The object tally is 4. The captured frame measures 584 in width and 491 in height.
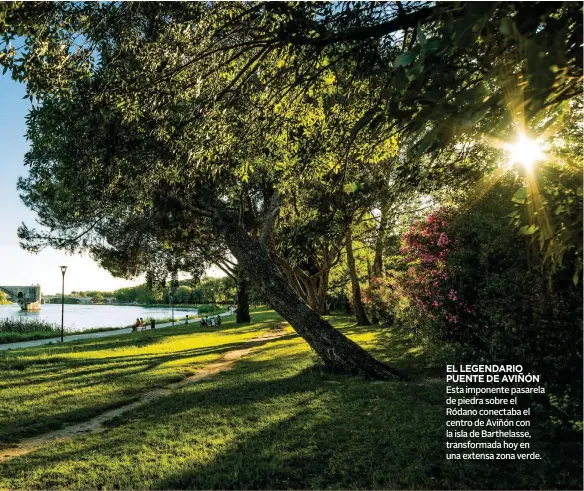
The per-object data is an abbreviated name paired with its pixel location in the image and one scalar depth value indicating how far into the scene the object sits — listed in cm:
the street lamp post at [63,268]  2247
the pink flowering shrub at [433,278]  800
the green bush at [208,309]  6636
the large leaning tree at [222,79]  195
